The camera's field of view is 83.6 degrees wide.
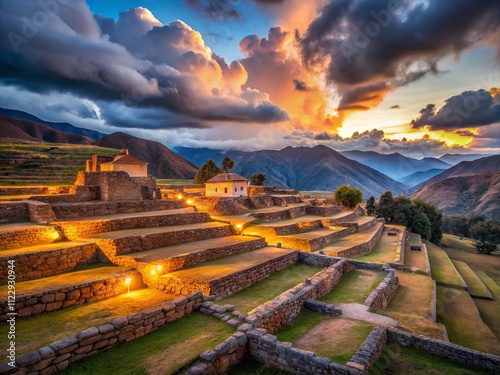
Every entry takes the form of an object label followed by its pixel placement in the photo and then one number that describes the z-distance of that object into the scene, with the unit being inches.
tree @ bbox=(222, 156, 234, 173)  2099.5
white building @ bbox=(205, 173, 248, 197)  1282.0
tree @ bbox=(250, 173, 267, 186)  2140.5
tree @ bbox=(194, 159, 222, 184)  1887.3
